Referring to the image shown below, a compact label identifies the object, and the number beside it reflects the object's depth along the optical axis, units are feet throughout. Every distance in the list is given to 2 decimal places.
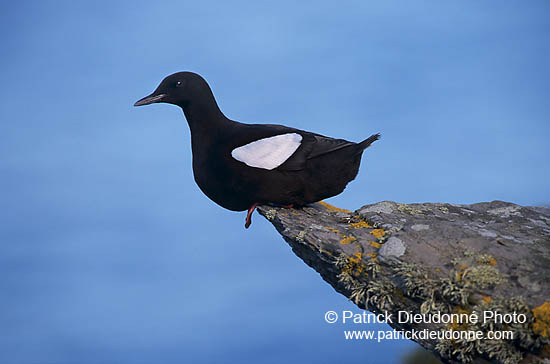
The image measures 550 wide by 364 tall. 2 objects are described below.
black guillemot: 32.50
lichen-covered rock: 25.18
